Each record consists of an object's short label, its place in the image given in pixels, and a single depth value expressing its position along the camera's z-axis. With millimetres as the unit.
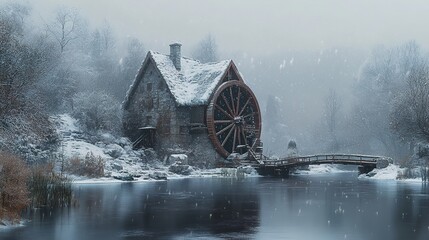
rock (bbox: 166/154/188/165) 46719
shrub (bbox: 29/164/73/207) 18609
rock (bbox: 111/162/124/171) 39906
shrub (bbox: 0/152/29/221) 14695
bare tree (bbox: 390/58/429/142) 44284
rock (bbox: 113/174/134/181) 37125
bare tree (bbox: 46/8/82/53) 68625
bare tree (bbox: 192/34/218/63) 81188
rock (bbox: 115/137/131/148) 47900
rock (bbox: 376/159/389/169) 44056
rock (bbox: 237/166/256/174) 46066
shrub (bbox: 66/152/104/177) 35500
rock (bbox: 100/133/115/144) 46500
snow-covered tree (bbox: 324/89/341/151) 83956
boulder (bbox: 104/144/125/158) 44000
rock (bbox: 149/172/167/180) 40156
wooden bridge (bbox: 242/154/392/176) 44281
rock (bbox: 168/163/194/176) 45375
